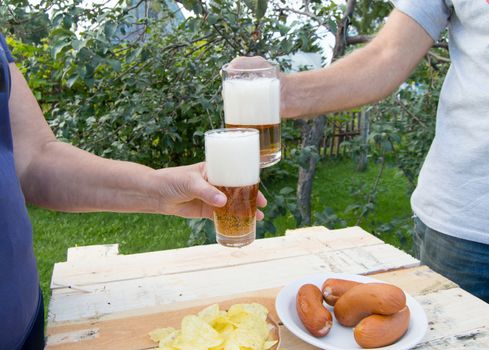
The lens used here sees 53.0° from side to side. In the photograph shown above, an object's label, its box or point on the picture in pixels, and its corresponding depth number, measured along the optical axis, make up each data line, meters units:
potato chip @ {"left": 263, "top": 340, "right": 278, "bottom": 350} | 1.01
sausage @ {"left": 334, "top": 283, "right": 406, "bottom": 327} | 1.11
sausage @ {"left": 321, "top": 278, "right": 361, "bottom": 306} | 1.26
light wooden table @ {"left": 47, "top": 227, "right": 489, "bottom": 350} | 1.20
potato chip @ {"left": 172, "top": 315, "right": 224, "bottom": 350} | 1.03
